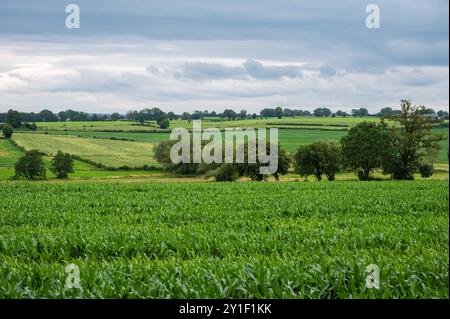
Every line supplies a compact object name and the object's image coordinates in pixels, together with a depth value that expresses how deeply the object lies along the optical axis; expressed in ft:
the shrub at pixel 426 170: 209.03
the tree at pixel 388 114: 208.13
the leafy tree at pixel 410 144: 196.44
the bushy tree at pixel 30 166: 207.21
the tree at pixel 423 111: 202.75
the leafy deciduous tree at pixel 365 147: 196.03
